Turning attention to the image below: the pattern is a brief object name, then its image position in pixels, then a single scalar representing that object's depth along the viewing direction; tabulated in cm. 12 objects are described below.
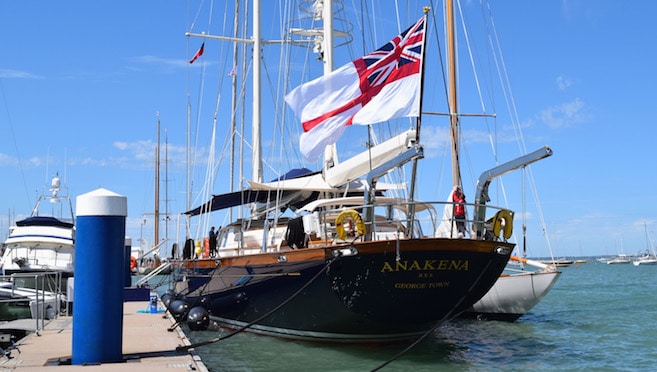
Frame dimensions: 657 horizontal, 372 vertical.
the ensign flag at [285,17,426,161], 1281
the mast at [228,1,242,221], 2490
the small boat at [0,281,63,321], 1633
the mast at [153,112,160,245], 6606
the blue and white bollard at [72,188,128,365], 812
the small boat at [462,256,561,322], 1900
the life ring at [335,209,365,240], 1216
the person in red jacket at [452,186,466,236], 1348
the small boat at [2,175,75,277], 2672
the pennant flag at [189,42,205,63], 2702
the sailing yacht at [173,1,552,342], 1230
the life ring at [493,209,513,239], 1343
